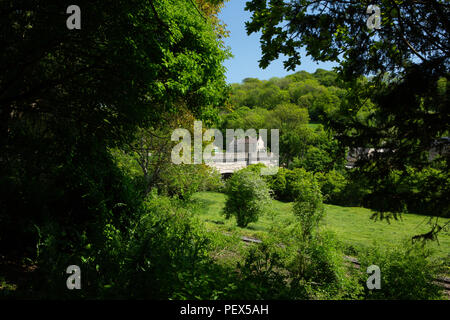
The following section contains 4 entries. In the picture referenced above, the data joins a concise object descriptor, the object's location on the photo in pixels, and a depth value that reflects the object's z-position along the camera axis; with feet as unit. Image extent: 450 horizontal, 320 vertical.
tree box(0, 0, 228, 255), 16.65
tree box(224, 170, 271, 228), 54.29
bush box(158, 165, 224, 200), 46.80
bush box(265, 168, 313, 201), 116.67
